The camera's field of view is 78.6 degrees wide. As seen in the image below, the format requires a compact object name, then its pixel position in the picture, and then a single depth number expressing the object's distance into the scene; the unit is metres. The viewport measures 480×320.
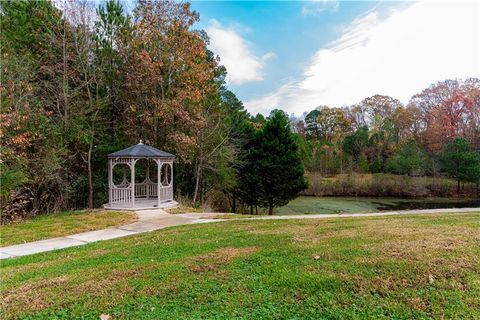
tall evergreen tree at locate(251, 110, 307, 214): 15.29
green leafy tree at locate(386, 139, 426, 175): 23.71
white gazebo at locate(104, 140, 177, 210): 9.72
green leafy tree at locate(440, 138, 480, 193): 20.11
